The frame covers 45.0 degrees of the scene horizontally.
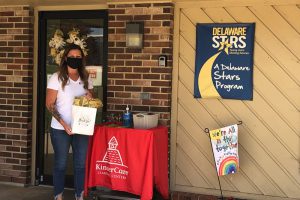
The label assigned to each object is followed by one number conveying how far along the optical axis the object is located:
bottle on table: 4.06
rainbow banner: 3.96
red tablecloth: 3.83
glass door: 4.66
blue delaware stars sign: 4.10
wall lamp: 4.27
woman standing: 3.85
